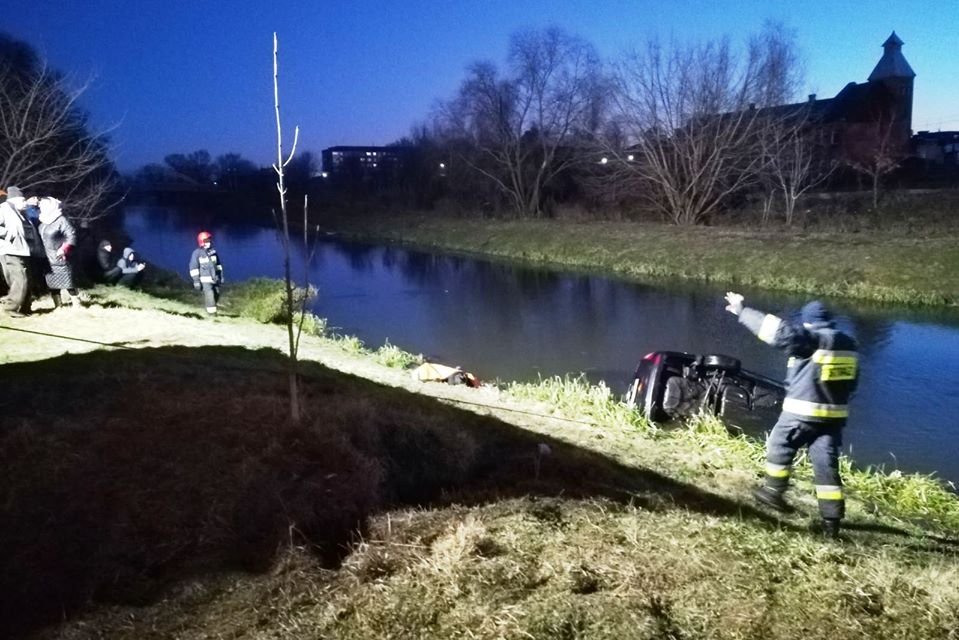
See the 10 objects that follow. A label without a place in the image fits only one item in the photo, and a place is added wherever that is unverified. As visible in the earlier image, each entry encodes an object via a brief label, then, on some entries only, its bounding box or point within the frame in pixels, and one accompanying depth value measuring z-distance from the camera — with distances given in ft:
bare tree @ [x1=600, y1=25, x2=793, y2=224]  103.04
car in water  27.76
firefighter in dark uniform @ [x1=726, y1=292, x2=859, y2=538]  16.89
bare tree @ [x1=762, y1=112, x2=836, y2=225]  96.32
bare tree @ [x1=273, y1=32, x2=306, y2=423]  16.55
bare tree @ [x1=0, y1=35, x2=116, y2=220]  48.93
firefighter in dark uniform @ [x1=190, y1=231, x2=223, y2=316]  42.39
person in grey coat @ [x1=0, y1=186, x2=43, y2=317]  31.50
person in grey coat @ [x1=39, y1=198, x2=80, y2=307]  33.94
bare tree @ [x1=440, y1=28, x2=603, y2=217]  135.33
